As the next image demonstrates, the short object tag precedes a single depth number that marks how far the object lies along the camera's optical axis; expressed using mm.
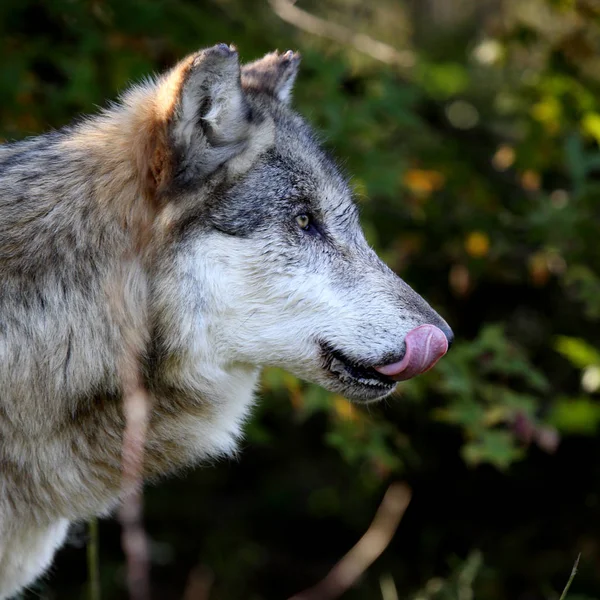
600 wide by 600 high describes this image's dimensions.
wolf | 5820
